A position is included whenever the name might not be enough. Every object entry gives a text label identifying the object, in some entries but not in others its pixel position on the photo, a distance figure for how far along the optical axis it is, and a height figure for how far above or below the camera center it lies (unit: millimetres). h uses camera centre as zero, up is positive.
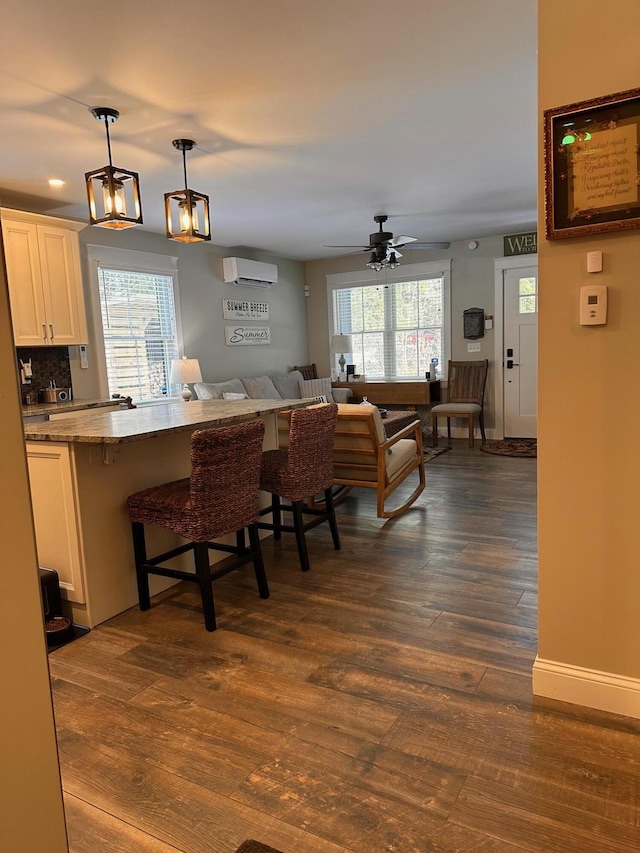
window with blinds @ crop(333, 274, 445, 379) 7539 +349
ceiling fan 5594 +1036
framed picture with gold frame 1696 +528
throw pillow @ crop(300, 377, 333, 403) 7621 -453
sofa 6031 -378
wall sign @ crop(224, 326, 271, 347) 6910 +276
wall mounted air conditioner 6734 +1023
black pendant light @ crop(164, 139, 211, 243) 3309 +850
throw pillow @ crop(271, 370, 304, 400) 7410 -368
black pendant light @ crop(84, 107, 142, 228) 2996 +886
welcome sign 6785 +1180
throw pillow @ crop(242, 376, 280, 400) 6753 -376
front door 6922 -109
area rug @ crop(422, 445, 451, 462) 6297 -1174
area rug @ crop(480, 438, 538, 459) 6270 -1176
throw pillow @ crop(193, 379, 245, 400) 6000 -321
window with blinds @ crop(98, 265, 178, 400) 5523 +328
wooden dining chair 6973 -549
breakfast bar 2598 -621
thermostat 1770 +109
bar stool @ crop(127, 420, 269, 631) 2504 -648
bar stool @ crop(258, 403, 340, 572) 3123 -612
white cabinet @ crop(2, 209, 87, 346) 4324 +692
